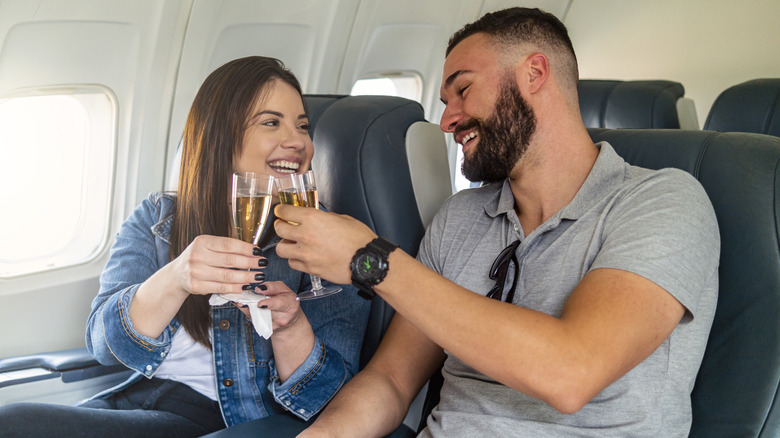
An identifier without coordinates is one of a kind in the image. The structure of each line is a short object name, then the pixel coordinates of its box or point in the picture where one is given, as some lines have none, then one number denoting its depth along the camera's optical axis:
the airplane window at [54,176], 2.70
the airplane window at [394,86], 4.87
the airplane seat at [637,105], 3.25
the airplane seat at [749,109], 3.40
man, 1.21
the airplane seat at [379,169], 1.97
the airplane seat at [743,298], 1.36
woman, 1.70
